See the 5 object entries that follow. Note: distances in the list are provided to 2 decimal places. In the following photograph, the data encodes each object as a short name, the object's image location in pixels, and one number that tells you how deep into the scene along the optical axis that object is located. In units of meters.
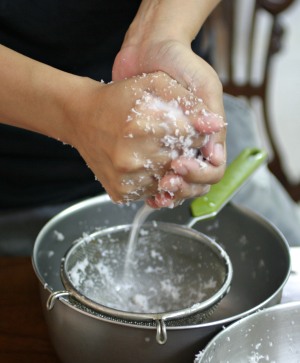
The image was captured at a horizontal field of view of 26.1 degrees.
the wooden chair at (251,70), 1.63
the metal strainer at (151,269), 0.80
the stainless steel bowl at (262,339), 0.63
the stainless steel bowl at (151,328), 0.62
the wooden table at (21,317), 0.74
